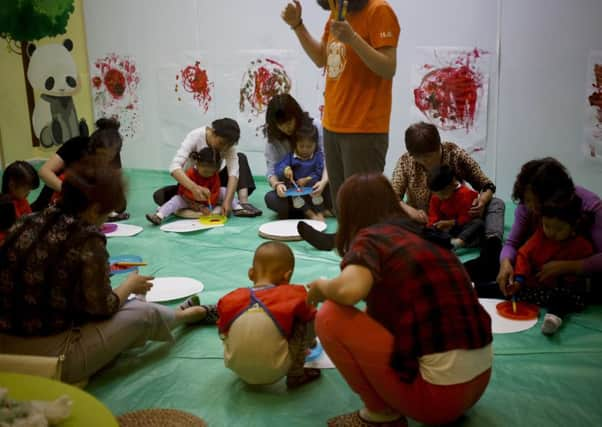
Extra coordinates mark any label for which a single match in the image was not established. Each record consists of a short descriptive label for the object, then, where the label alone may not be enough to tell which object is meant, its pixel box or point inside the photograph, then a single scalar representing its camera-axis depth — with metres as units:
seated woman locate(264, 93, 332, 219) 3.44
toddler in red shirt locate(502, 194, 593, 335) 2.11
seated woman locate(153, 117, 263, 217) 3.56
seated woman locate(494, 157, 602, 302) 2.06
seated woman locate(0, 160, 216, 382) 1.64
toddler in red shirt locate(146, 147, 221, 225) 3.58
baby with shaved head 1.67
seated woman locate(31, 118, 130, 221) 3.09
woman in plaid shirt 1.35
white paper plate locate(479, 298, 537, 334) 2.04
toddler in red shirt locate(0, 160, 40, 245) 2.86
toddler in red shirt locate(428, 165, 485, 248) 2.93
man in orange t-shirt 2.27
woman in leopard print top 2.74
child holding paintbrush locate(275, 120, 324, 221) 3.59
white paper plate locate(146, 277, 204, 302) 2.35
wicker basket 1.58
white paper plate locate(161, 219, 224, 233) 3.36
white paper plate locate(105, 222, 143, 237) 3.32
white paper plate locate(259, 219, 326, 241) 3.14
